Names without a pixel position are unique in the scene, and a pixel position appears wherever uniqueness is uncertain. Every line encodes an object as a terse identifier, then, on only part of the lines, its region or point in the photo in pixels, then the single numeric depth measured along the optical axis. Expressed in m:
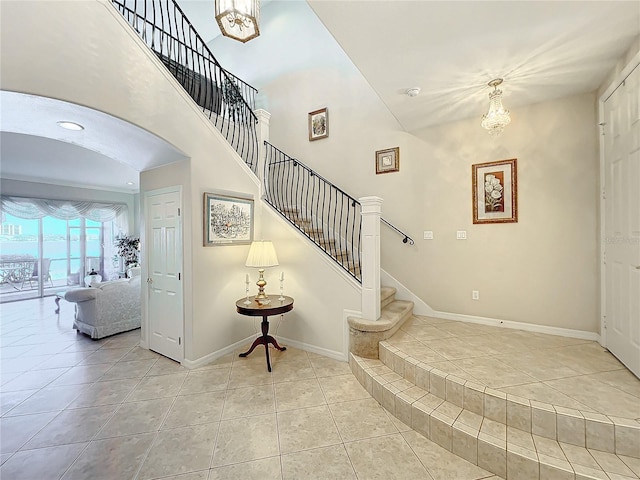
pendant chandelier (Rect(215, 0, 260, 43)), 1.97
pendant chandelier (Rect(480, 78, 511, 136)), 2.59
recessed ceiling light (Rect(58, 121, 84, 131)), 2.33
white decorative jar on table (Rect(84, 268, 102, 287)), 5.36
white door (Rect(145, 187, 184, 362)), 3.12
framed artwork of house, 3.11
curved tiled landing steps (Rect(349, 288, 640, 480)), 1.58
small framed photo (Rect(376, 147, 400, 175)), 3.94
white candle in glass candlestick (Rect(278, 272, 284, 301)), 3.50
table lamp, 3.15
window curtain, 6.09
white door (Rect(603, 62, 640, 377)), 2.13
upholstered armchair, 3.85
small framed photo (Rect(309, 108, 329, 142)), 4.61
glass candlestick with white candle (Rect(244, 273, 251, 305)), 3.10
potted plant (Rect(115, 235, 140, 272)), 7.21
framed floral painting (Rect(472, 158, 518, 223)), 3.21
